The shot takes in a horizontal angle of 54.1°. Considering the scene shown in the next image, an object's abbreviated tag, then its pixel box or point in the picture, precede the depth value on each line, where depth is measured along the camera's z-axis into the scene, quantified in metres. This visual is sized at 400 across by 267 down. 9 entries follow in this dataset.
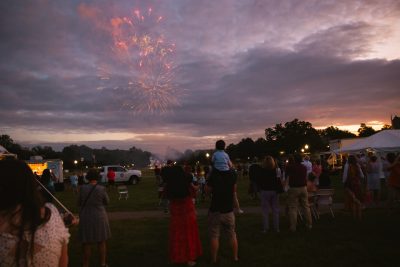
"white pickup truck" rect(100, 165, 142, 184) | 35.69
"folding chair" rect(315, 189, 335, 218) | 11.80
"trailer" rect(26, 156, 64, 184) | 34.72
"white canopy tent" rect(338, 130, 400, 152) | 24.12
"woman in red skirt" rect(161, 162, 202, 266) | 7.07
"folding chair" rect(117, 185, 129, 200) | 21.45
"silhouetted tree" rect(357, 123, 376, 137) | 114.20
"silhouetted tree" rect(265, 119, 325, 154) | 104.25
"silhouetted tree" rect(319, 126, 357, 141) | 129.25
